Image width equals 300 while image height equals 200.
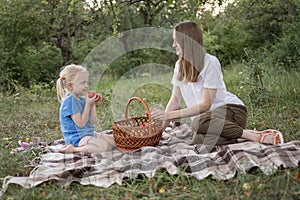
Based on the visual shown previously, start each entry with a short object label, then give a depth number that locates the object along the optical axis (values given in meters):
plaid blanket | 2.71
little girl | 3.51
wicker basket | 3.34
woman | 3.46
